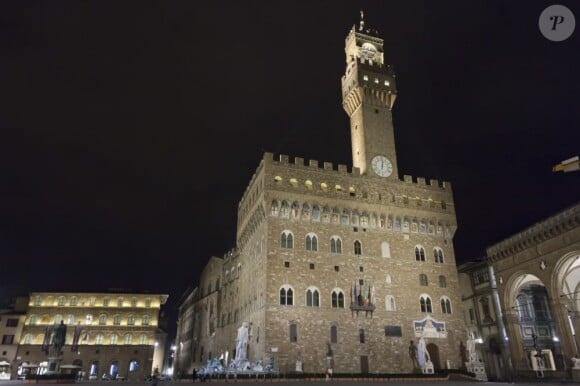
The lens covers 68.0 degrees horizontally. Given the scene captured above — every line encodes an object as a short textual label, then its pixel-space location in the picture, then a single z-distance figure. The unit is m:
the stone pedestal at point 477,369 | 37.72
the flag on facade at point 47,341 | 44.16
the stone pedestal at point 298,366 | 34.72
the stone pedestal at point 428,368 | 37.19
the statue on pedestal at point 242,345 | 38.62
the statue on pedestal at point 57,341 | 38.94
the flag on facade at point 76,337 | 47.79
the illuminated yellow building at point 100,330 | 62.34
